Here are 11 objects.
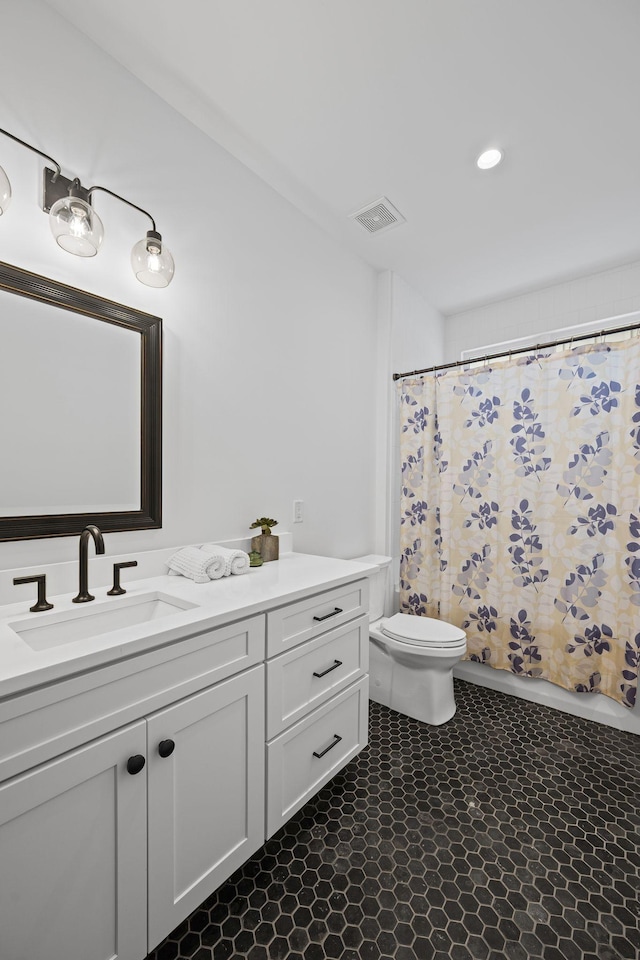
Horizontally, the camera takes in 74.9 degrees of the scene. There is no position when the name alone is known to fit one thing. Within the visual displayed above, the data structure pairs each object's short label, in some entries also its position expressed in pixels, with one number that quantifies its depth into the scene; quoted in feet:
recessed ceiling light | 5.99
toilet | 6.66
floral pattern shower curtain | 6.75
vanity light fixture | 3.85
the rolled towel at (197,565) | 4.72
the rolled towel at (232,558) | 4.98
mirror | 3.94
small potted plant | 5.96
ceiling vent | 7.09
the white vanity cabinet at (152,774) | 2.54
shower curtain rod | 6.54
